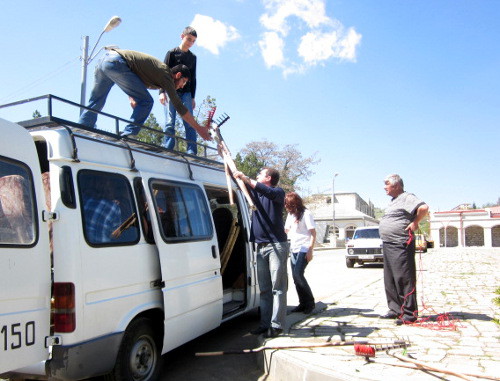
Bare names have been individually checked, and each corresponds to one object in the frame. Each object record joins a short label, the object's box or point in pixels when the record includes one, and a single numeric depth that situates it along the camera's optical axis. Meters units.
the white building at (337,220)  55.41
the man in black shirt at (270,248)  4.77
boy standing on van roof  6.32
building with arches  56.69
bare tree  42.92
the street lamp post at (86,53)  11.86
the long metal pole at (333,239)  45.30
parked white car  17.34
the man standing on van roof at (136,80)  5.04
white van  2.95
